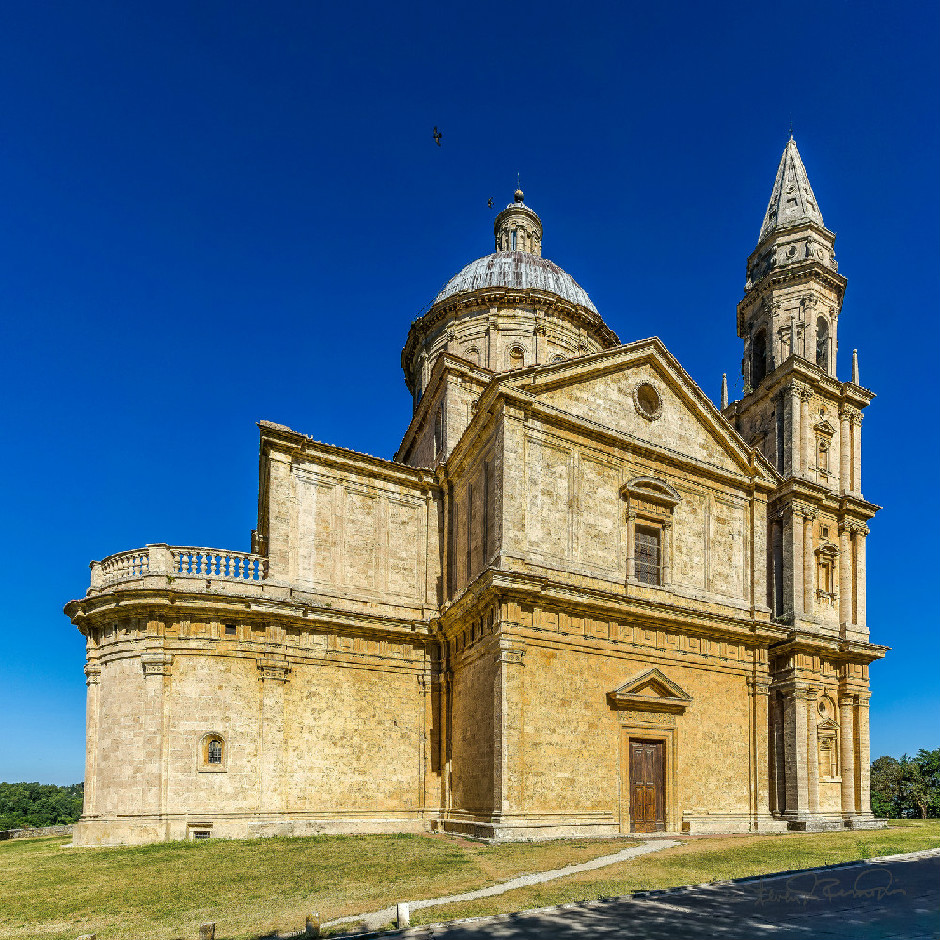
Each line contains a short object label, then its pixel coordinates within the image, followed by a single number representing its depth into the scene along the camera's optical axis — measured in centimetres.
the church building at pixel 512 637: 2081
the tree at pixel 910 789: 4612
